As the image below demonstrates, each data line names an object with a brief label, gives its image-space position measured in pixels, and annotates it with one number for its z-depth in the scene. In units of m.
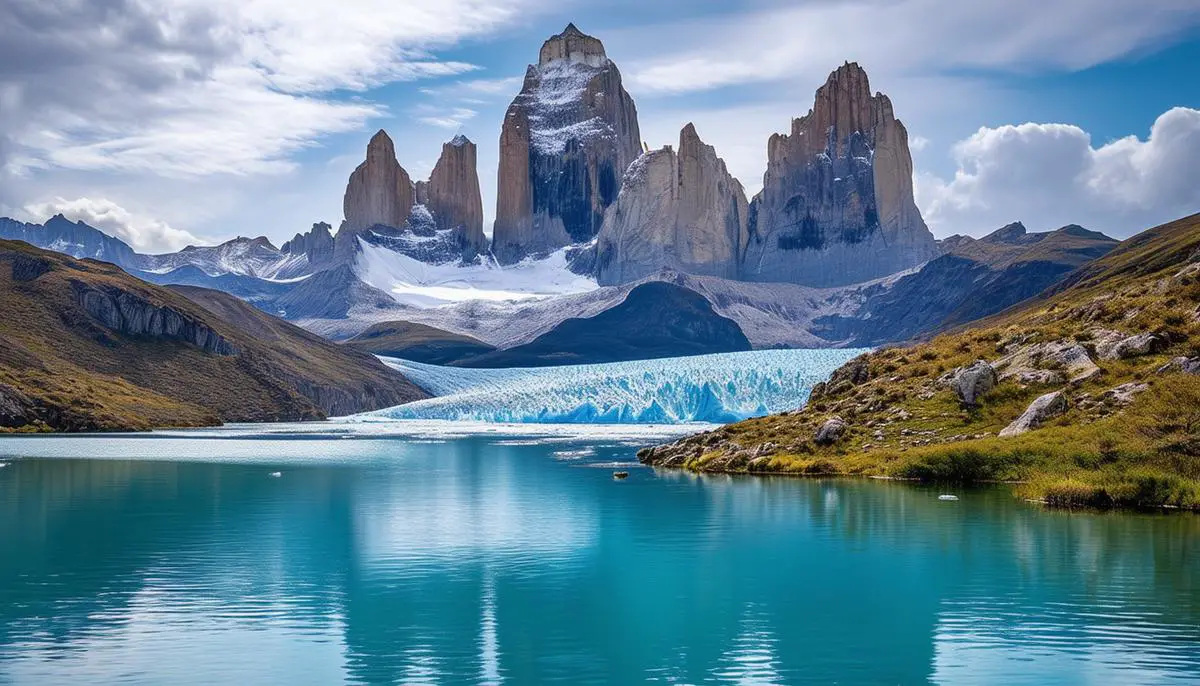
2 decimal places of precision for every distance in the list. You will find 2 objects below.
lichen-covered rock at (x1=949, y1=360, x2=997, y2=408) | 53.41
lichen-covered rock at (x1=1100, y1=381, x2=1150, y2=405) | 46.47
